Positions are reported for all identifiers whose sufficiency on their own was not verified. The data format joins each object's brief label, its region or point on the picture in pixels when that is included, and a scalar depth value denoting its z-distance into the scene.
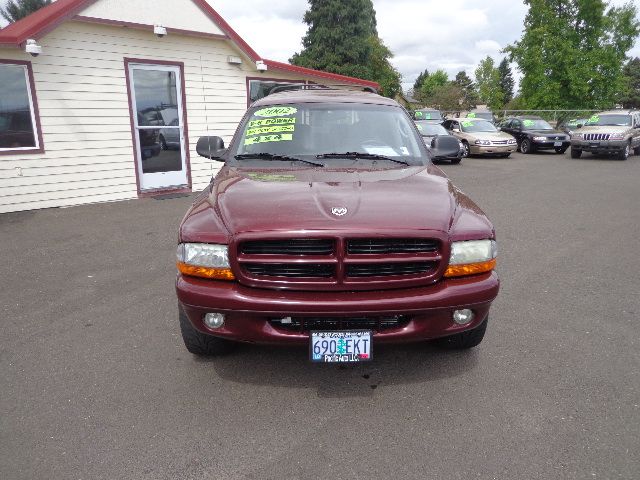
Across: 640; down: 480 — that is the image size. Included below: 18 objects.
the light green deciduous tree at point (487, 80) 70.69
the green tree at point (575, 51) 34.84
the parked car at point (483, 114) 26.33
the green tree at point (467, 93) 71.65
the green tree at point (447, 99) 63.06
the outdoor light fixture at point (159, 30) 8.66
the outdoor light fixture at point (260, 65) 10.21
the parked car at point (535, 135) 19.36
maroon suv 2.55
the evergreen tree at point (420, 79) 116.05
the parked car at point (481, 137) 17.81
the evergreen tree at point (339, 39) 36.59
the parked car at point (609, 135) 16.88
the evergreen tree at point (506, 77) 102.08
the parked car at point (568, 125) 24.49
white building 7.82
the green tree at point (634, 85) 76.12
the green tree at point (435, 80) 103.62
